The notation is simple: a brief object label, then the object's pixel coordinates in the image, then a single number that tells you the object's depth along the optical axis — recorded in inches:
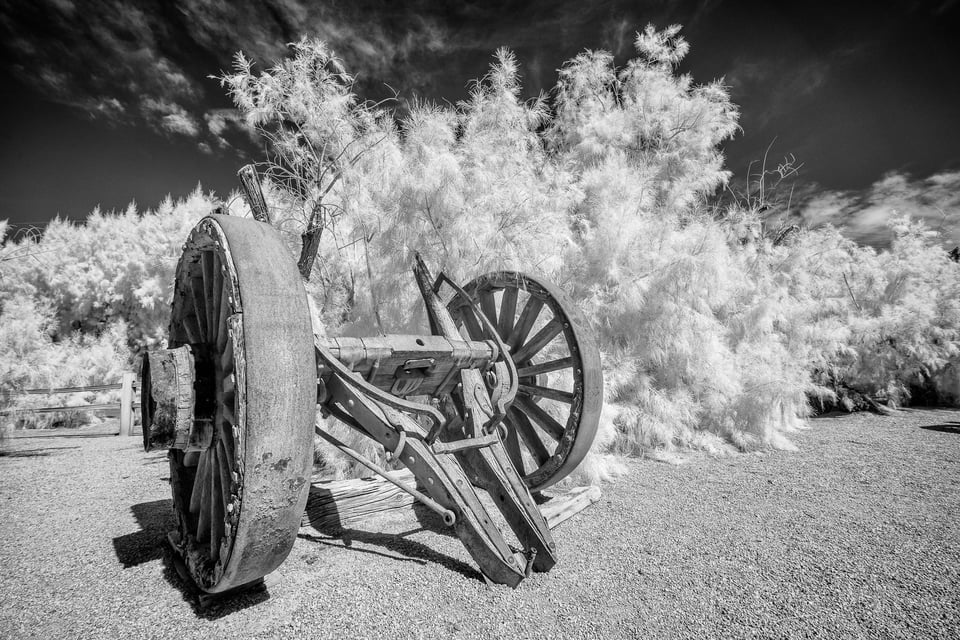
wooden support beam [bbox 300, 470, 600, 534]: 127.3
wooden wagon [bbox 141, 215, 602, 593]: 65.2
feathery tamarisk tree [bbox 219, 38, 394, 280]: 197.5
